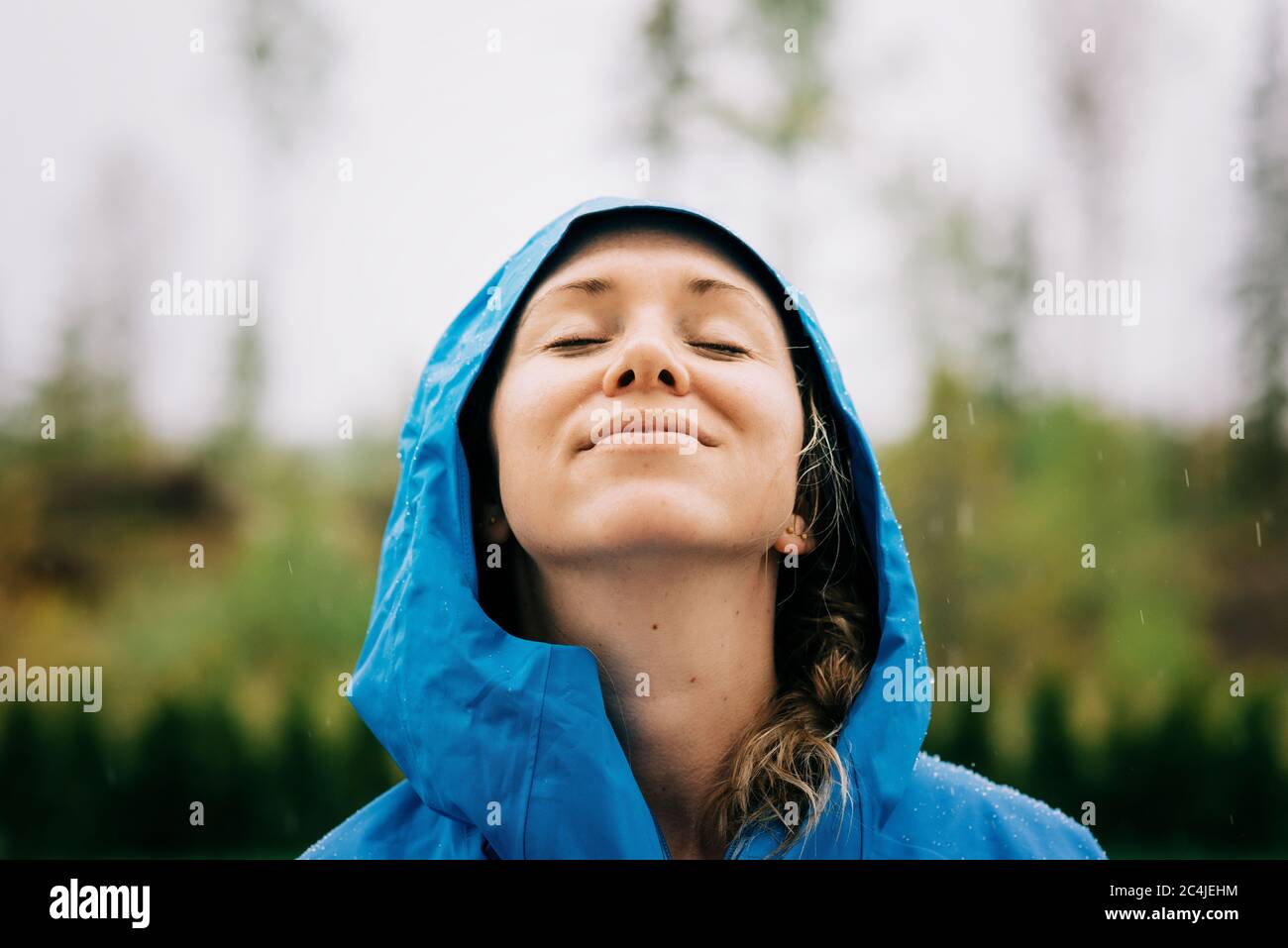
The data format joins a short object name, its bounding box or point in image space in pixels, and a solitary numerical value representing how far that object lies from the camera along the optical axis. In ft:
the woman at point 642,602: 2.56
